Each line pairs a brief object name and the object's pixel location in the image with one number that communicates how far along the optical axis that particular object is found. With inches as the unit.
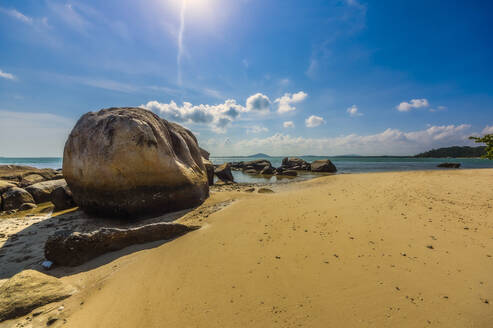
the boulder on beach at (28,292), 94.5
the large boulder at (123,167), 240.1
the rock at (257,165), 1281.7
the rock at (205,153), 704.0
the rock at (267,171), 1070.9
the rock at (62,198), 308.5
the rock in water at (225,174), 684.7
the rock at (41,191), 362.3
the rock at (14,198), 313.1
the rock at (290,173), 932.5
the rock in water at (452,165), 1279.3
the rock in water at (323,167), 1089.4
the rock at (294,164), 1300.4
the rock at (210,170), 528.6
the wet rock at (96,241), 140.4
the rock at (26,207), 317.5
